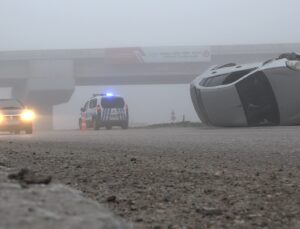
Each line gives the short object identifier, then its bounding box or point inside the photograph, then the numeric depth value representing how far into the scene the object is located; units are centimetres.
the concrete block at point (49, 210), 269
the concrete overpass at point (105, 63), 6116
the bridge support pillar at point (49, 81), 6053
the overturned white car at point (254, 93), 2132
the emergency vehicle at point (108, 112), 3052
